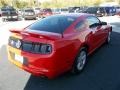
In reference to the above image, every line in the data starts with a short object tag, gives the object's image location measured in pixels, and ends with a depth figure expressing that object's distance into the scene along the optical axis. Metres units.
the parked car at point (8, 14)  11.46
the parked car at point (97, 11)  13.62
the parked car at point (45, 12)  14.02
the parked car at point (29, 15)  12.18
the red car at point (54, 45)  2.00
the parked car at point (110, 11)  14.89
